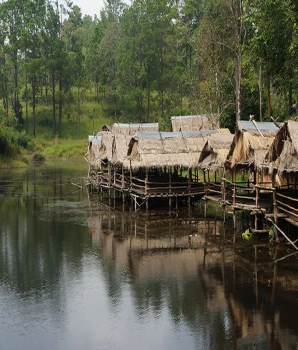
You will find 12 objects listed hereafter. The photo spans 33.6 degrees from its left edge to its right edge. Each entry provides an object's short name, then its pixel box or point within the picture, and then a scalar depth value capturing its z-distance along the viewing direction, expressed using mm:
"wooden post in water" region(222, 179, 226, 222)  19180
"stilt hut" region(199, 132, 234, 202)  20188
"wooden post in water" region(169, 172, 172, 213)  22891
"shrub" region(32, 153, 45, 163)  50625
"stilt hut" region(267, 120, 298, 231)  14445
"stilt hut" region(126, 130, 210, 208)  22500
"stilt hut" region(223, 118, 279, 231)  16938
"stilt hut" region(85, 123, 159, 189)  25719
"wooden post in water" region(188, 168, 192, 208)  22930
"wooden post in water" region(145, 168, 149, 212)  22606
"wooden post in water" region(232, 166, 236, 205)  18122
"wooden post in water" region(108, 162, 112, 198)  27656
